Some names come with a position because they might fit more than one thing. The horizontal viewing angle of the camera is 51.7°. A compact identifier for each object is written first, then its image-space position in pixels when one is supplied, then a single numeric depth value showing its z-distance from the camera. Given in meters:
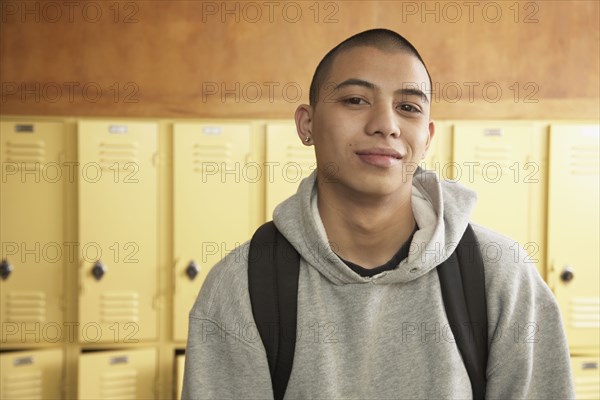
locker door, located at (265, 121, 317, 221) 3.33
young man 1.13
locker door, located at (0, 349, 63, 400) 3.14
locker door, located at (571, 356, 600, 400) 3.31
